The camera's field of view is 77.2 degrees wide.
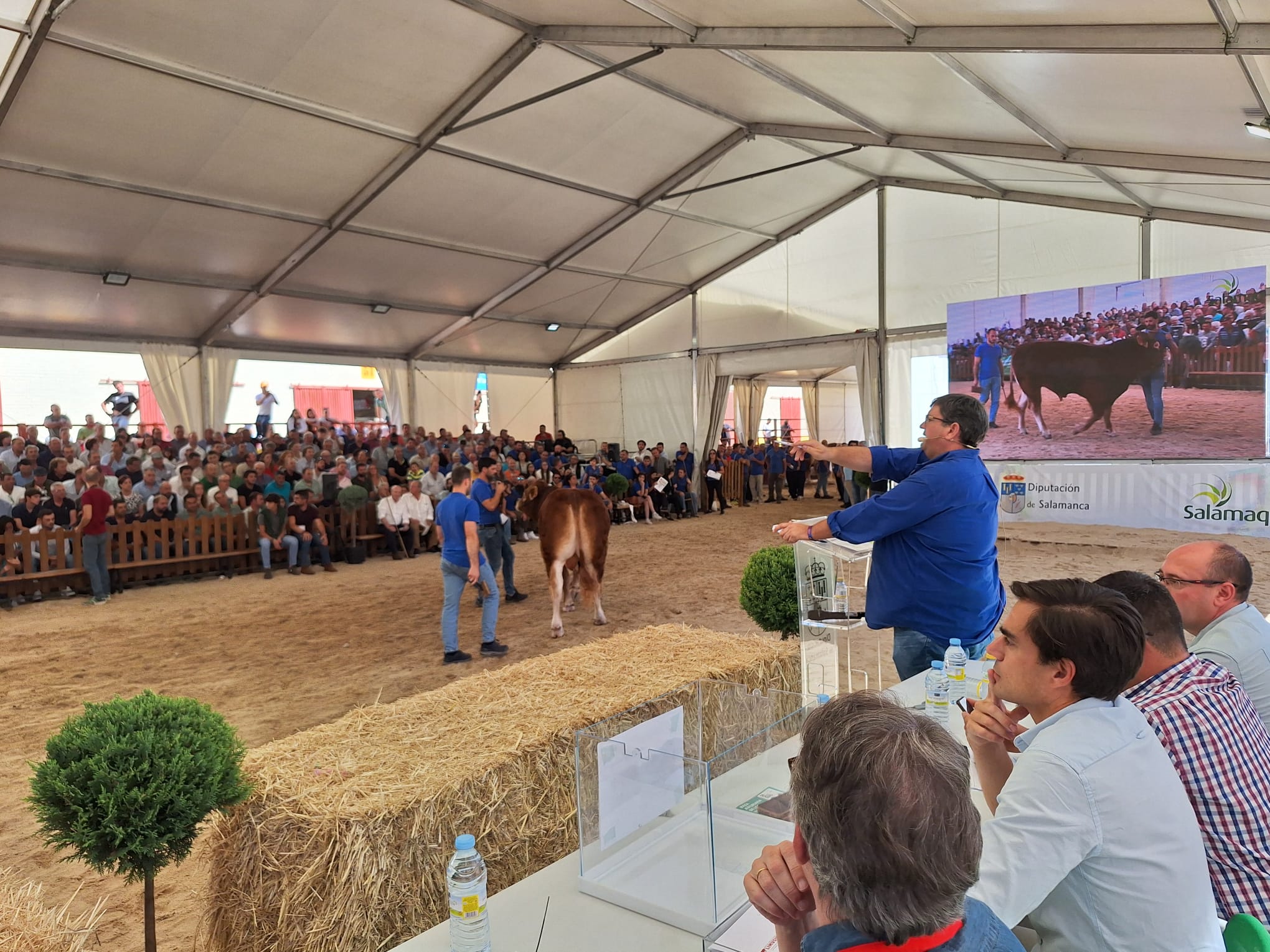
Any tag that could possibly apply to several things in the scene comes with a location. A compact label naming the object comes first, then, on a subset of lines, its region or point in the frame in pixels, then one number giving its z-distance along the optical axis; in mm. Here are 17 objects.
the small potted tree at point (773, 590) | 5363
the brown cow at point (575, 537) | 7719
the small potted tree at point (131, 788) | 2334
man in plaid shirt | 1627
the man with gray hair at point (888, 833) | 977
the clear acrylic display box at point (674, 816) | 1746
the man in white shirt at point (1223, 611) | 2387
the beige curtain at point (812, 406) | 26328
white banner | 11227
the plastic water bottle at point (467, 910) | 1486
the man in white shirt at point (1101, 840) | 1335
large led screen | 11289
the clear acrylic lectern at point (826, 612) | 3551
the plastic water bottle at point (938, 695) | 2631
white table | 1620
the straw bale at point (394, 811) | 2430
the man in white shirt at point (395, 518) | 12688
